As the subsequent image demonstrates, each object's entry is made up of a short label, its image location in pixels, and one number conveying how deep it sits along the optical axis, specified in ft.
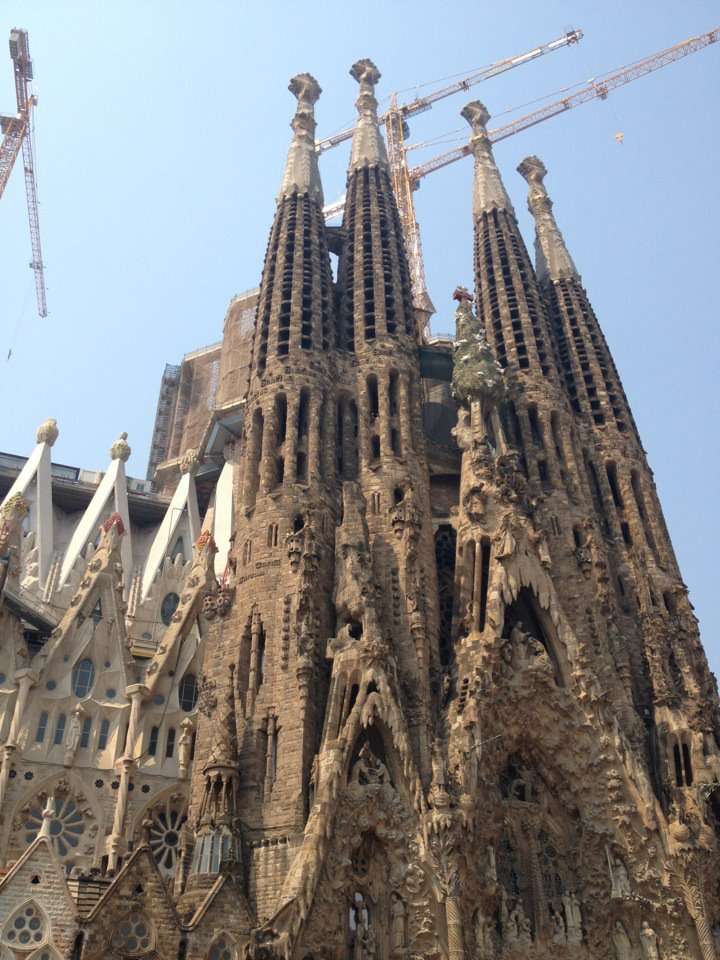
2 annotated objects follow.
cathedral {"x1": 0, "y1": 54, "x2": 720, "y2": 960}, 64.03
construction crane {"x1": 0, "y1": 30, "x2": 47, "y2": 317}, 172.14
